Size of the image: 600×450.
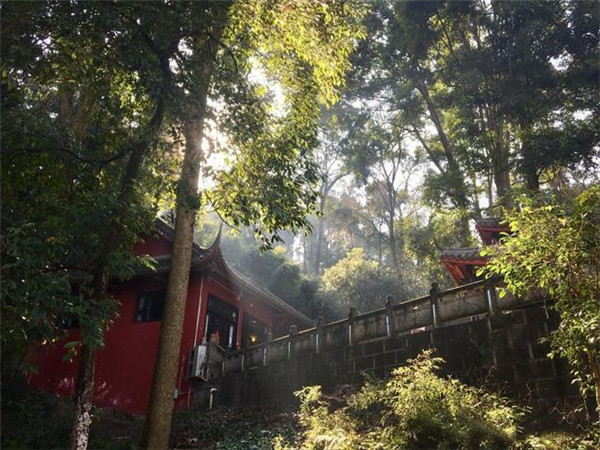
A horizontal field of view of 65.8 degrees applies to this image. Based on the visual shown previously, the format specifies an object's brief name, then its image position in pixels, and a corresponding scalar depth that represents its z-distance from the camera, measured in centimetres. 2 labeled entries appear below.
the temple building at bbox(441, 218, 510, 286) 1284
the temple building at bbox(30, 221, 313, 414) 1394
